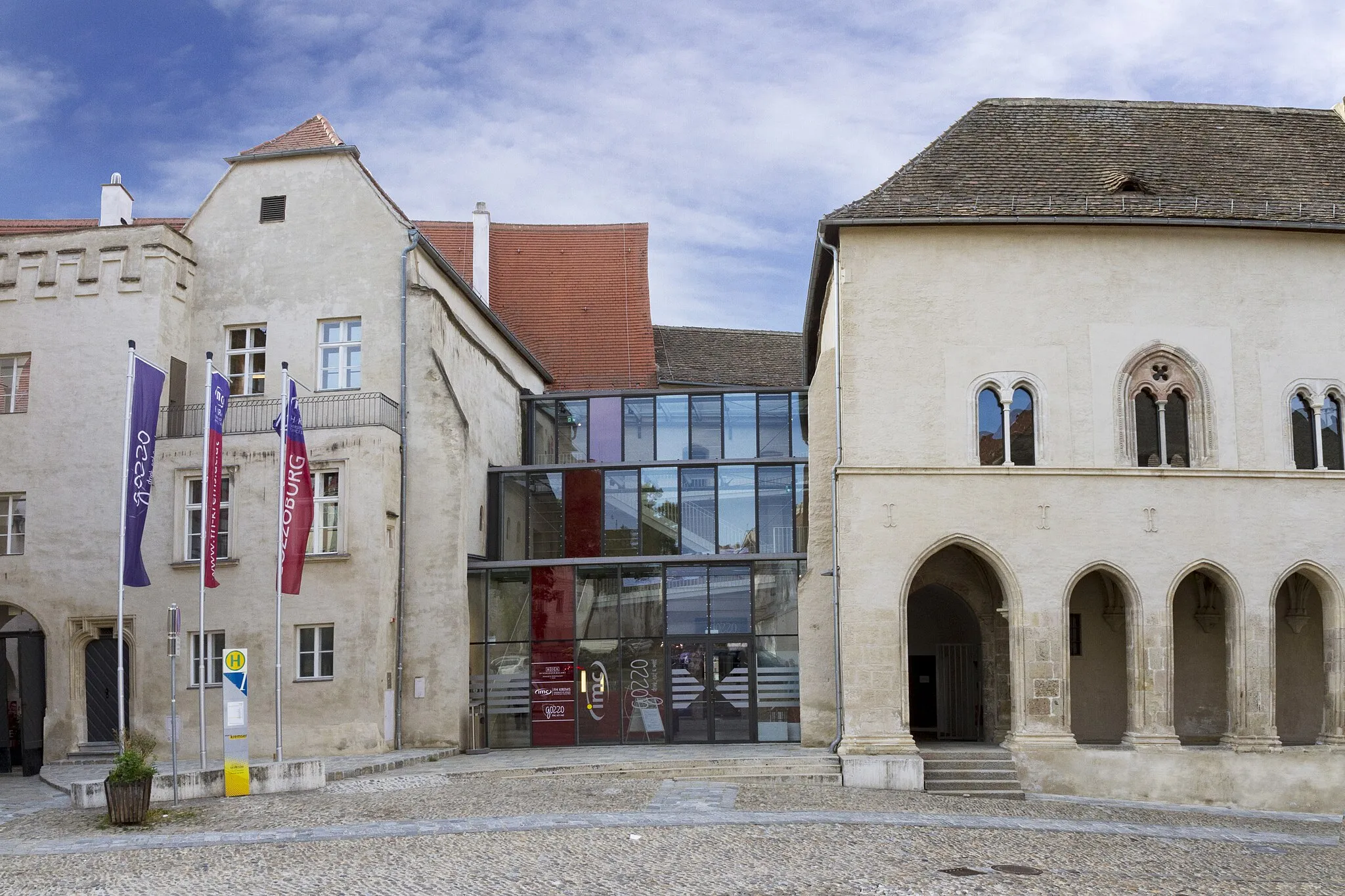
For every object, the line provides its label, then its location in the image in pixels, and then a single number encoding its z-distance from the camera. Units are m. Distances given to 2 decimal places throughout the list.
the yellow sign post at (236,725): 18.09
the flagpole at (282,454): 21.50
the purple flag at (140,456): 19.86
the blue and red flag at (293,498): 21.59
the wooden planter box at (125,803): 16.05
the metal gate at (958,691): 26.44
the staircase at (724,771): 20.83
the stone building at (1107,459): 21.59
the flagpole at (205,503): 18.88
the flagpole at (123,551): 18.58
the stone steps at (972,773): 20.69
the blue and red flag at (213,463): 19.91
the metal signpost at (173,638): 17.47
